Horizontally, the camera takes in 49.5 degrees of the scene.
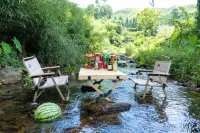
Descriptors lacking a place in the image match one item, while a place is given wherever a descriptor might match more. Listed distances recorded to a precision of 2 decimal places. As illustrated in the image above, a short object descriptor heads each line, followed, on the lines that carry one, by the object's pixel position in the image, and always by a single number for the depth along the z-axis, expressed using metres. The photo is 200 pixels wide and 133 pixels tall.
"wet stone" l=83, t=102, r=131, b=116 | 3.75
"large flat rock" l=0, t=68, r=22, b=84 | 5.96
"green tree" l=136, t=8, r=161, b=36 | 30.36
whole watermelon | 3.32
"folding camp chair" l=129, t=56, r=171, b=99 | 4.81
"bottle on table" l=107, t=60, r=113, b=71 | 4.52
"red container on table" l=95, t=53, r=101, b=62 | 4.82
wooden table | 3.89
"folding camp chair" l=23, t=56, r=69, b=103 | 4.25
